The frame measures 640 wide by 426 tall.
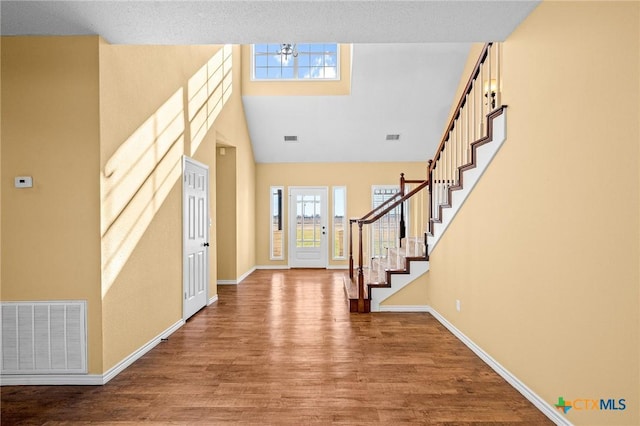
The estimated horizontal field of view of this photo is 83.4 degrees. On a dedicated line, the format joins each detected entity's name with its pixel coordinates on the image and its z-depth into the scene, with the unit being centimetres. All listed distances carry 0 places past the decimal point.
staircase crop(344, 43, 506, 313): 336
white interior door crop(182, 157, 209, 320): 450
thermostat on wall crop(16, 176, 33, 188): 283
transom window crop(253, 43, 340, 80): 752
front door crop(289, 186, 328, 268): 891
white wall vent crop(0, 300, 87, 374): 286
